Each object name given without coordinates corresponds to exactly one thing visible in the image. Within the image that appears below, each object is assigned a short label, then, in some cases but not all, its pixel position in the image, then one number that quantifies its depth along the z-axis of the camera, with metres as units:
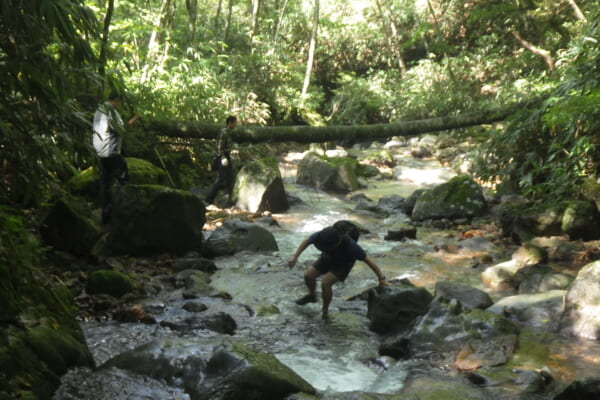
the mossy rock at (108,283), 5.95
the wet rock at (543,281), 6.63
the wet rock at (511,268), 7.25
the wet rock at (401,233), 9.84
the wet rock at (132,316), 5.44
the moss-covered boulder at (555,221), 8.53
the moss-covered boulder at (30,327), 2.58
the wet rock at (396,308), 5.69
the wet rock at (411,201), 12.11
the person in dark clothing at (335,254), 5.87
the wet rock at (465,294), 6.33
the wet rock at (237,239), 8.31
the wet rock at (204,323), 5.43
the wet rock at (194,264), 7.39
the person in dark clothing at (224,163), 9.70
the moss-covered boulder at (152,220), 7.35
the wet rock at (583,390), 3.72
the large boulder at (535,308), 5.75
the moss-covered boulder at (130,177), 8.23
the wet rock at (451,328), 5.14
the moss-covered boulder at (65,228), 6.57
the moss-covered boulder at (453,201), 11.15
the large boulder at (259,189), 11.30
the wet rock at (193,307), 5.91
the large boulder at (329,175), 14.14
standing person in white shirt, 6.85
